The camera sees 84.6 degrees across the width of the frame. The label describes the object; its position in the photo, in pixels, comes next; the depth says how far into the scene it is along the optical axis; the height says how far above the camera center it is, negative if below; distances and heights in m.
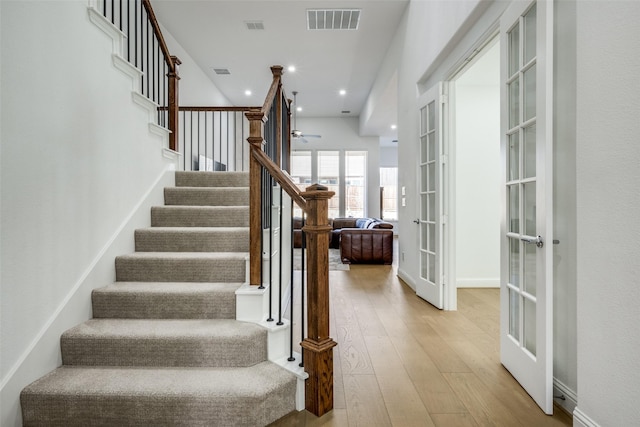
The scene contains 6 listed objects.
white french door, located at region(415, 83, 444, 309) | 3.51 +0.13
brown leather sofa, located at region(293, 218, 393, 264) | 6.17 -0.59
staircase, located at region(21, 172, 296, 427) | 1.67 -0.81
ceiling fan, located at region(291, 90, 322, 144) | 7.86 +2.54
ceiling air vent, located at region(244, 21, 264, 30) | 5.07 +2.75
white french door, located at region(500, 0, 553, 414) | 1.79 +0.08
